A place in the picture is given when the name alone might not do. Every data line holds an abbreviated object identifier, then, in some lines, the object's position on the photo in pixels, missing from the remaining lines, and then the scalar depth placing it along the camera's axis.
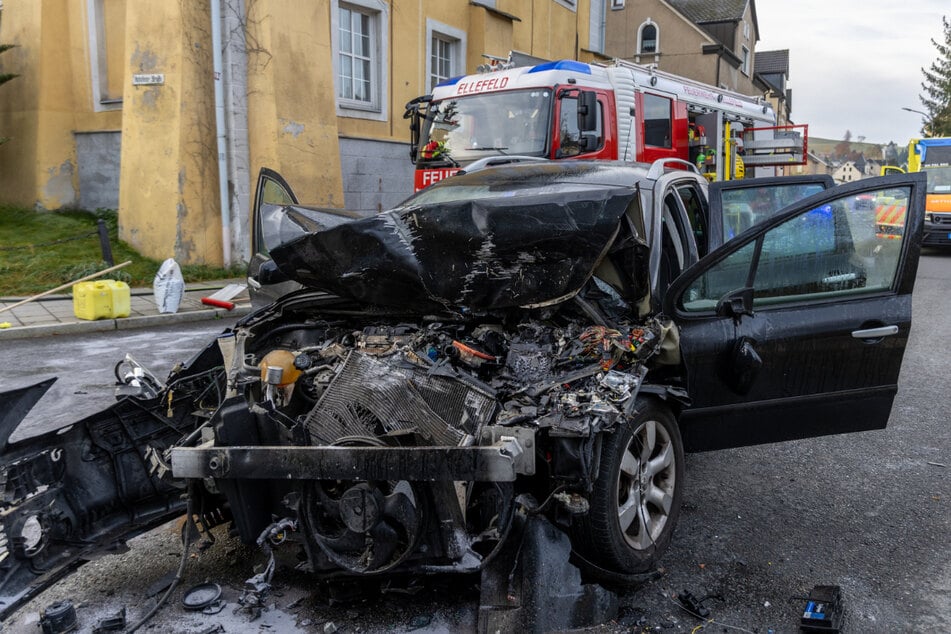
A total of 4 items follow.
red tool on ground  8.38
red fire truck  10.20
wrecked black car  2.96
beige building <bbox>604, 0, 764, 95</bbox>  38.62
